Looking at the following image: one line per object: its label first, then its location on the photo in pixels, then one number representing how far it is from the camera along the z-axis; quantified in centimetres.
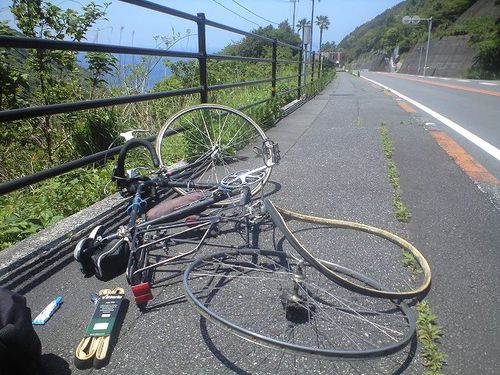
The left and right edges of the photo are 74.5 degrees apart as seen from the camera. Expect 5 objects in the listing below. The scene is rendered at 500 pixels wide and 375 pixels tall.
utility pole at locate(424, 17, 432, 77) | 4872
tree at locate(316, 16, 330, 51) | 9671
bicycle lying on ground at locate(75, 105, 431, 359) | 151
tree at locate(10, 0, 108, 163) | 353
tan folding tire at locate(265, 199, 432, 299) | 158
